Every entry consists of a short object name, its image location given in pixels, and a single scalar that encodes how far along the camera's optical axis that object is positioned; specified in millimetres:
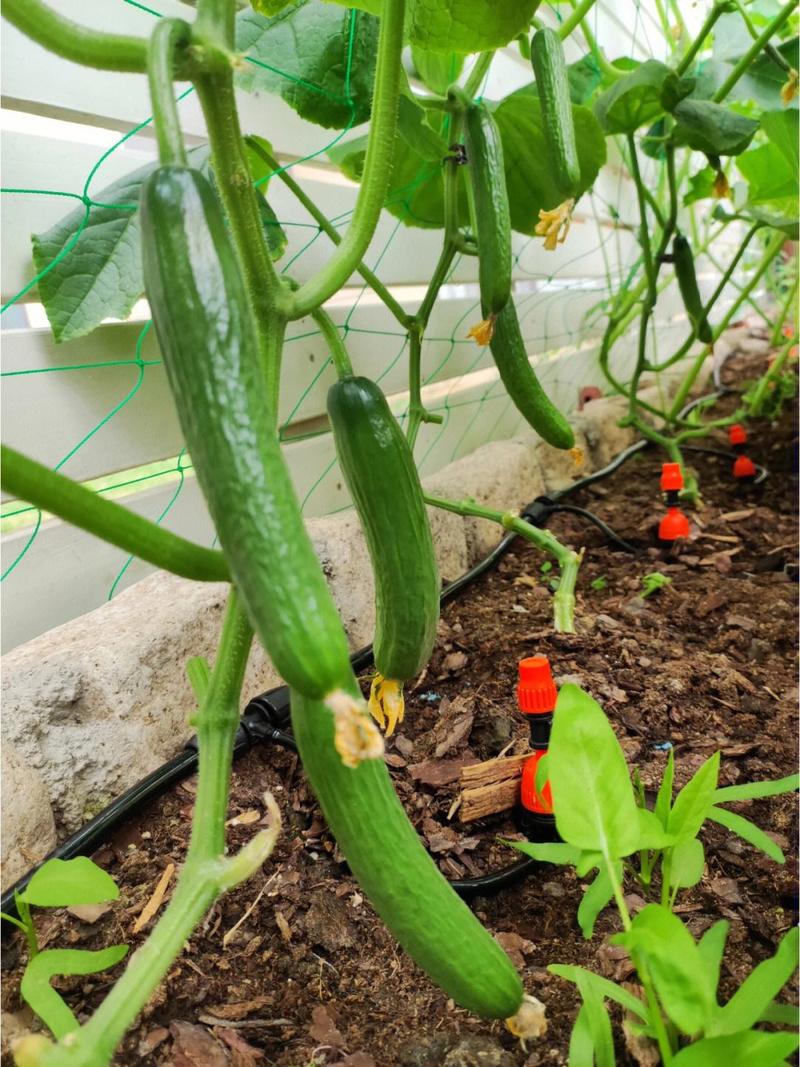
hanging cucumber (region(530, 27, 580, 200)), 331
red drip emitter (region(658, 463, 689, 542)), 612
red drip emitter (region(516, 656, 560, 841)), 320
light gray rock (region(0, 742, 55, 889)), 291
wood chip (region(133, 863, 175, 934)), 289
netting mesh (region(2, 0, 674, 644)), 419
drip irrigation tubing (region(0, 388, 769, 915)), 305
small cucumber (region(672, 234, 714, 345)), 614
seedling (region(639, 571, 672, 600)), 533
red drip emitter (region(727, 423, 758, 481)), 758
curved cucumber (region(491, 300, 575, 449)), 355
